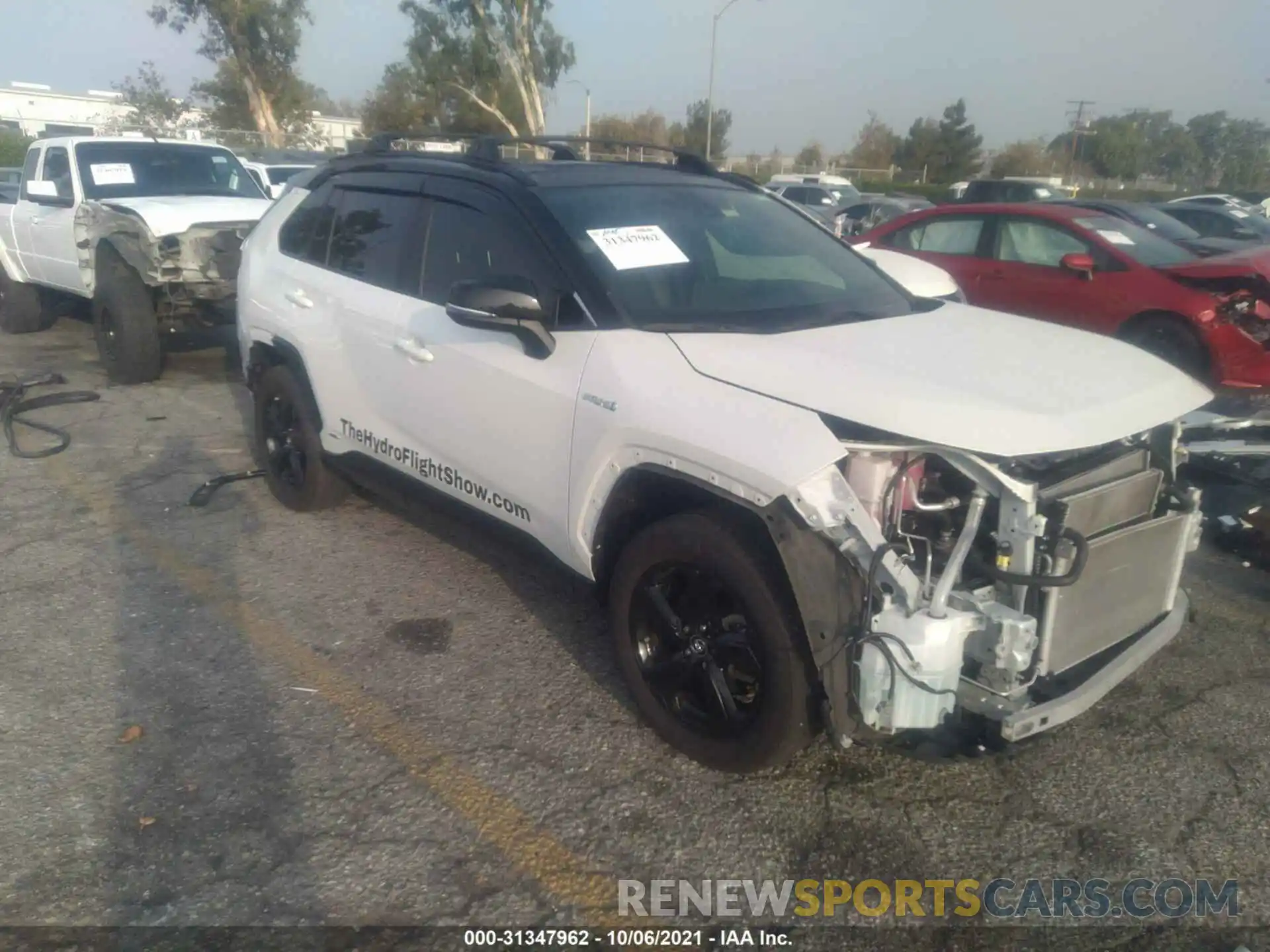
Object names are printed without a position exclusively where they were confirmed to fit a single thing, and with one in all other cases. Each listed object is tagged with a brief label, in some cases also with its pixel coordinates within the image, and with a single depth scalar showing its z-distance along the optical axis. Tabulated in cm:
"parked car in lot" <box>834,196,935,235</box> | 1811
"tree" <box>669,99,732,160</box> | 5331
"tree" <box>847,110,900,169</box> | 6606
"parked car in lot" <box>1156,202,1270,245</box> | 1645
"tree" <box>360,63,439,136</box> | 4362
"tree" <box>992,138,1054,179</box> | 5975
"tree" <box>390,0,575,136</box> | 3794
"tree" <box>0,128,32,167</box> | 3794
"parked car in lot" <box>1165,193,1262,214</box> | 2281
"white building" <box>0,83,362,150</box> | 5469
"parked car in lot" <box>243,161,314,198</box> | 1622
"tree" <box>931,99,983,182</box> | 5850
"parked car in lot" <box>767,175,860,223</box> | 2480
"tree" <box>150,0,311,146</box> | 3728
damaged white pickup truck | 783
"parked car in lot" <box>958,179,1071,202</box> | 2173
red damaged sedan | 723
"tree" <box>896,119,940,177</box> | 5919
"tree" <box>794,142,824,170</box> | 6944
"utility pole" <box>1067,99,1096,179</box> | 6625
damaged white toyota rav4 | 254
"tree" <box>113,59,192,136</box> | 4572
